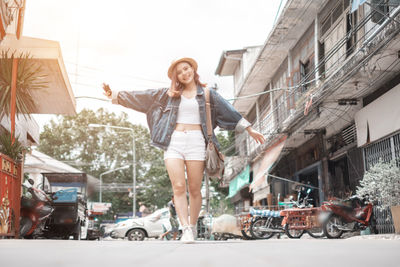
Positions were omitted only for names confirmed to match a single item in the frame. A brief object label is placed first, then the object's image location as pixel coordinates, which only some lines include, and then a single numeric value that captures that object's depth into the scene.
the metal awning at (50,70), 9.46
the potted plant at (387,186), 9.23
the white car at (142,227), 18.20
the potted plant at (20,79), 9.45
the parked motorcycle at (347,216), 10.71
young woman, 5.08
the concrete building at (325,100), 10.41
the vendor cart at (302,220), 11.94
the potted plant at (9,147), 7.35
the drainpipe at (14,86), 9.29
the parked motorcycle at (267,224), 12.43
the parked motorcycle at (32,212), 9.85
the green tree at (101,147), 52.06
